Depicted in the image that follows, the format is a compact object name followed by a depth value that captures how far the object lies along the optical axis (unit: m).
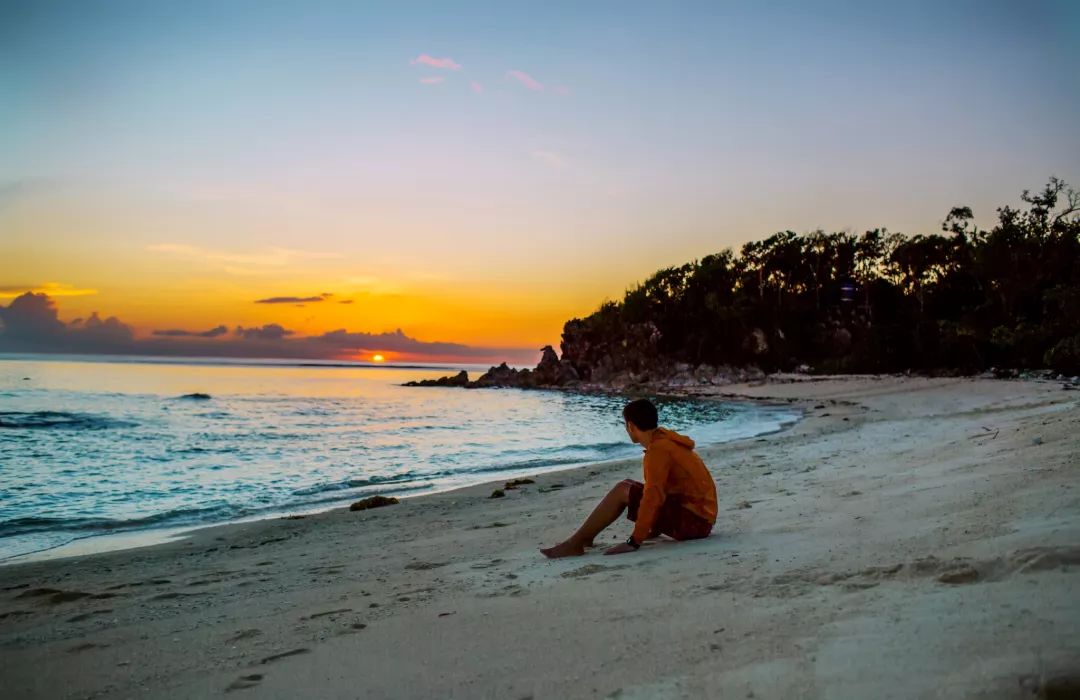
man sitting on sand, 5.50
